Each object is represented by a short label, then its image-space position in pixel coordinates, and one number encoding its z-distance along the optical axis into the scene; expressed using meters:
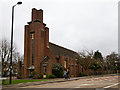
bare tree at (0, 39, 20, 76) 17.41
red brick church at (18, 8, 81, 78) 27.36
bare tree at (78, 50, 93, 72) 35.42
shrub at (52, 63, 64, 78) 26.41
